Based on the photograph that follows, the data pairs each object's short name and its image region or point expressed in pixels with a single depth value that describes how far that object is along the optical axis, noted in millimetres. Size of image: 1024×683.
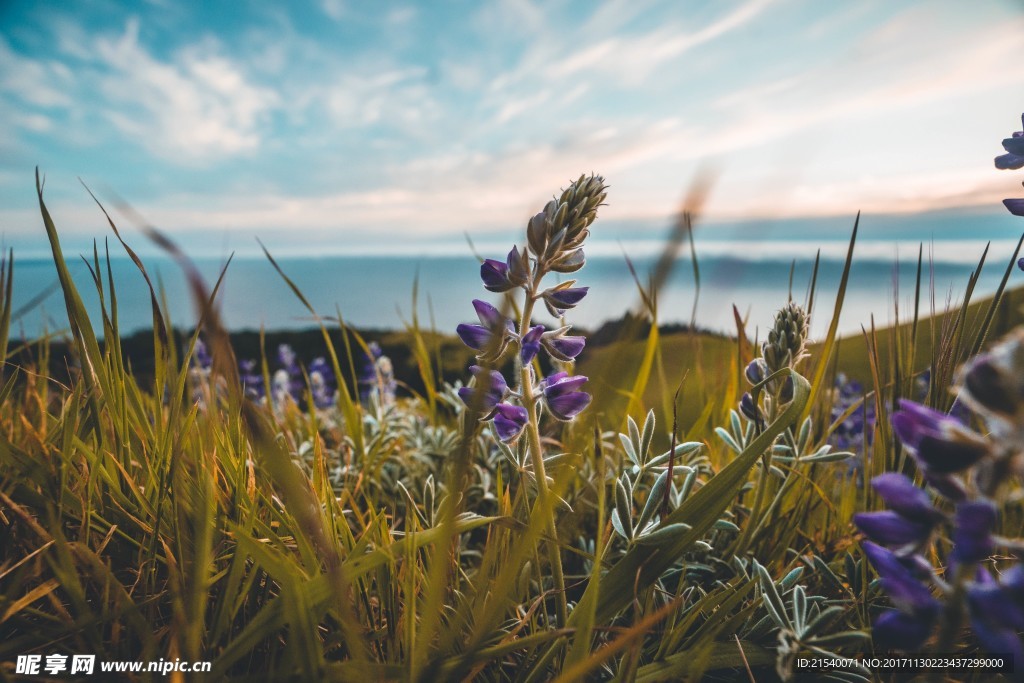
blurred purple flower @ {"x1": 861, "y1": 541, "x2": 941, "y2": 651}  150
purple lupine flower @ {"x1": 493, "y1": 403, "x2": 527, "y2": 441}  231
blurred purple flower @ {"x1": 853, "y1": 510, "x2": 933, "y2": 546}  157
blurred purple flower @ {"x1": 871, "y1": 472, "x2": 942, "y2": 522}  157
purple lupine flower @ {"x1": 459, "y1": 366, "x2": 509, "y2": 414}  224
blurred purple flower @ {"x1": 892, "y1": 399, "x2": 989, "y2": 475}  144
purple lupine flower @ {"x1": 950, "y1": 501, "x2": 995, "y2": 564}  144
